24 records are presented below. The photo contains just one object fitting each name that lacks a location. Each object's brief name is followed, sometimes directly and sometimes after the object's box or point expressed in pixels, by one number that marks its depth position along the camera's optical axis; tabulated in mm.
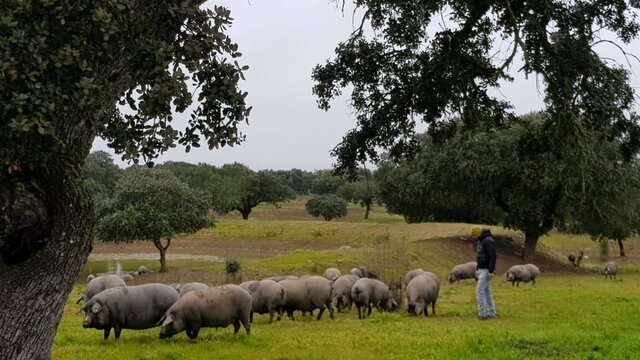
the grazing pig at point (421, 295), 18266
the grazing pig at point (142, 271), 36544
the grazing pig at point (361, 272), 25361
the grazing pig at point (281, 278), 19328
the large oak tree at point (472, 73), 11969
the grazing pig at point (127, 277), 29906
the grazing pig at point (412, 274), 23206
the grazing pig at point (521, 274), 31188
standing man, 16203
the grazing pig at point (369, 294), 18453
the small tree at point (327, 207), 82812
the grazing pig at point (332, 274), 24897
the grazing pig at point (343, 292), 20156
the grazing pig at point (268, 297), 17094
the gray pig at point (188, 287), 17328
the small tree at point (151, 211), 36781
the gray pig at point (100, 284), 20094
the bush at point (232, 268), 30422
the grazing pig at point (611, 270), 36406
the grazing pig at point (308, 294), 17828
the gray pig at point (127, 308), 13195
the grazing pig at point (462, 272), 32656
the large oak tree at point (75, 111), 5984
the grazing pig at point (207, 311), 13023
